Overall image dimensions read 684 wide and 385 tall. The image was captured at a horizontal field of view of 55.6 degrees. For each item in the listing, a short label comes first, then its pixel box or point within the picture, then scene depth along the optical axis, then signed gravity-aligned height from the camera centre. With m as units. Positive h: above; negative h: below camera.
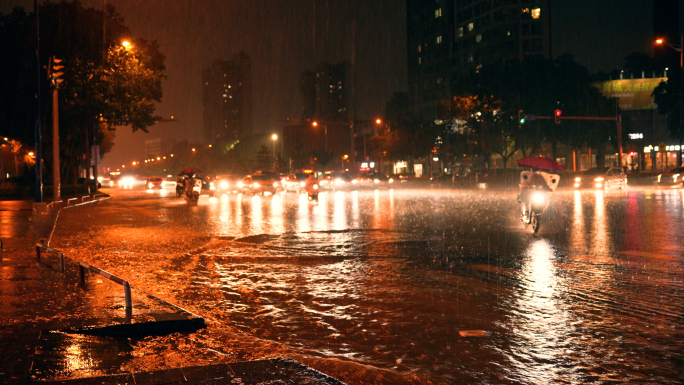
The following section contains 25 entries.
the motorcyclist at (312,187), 33.75 -0.17
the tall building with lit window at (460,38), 117.69 +28.40
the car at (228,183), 55.78 +0.23
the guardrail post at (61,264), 10.68 -1.24
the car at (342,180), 62.38 +0.29
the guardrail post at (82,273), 9.39 -1.23
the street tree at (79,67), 39.50 +7.80
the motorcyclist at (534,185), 17.08 -0.16
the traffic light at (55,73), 27.34 +4.96
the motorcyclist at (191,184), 35.12 +0.11
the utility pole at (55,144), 29.67 +2.19
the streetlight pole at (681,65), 42.50 +8.15
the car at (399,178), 84.38 +0.51
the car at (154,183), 72.89 +0.45
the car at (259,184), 47.25 +0.05
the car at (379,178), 81.31 +0.54
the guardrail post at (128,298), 7.32 -1.25
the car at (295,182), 52.75 +0.18
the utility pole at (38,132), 28.22 +2.59
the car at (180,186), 44.58 +0.02
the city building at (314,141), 137.12 +11.11
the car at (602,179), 44.34 -0.08
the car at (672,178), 46.59 -0.12
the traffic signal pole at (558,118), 42.88 +4.28
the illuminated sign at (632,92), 96.06 +12.70
